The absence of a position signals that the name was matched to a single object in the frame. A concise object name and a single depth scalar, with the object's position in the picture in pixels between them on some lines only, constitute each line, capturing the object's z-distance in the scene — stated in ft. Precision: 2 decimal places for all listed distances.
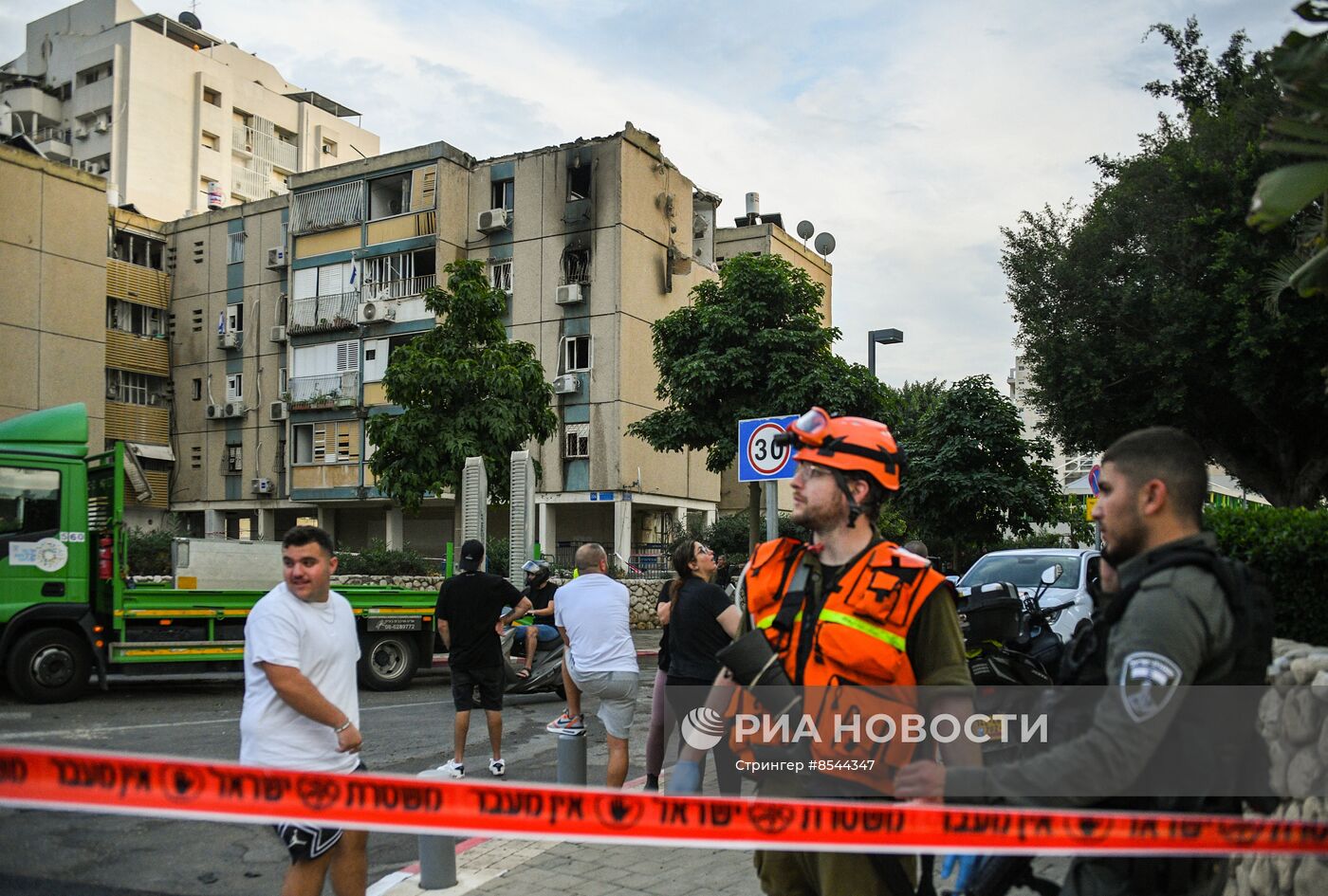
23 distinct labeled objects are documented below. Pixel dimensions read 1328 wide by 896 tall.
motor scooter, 43.68
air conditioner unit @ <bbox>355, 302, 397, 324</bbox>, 122.93
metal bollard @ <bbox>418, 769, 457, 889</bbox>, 18.39
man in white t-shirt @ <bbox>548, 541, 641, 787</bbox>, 24.53
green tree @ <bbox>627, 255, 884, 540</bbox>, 93.76
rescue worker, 9.90
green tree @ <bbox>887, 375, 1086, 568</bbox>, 76.18
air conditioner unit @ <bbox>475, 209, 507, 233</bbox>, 120.98
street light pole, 67.82
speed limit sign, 29.60
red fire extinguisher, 42.42
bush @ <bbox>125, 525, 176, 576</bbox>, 67.77
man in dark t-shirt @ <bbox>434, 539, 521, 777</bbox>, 28.74
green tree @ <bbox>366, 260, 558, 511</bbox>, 82.38
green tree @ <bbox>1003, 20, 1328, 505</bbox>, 62.85
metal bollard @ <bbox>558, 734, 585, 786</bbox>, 23.86
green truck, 40.63
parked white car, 40.47
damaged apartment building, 117.91
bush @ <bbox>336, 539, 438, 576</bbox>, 75.87
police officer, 7.64
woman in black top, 23.06
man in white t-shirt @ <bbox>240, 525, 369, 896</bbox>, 13.89
